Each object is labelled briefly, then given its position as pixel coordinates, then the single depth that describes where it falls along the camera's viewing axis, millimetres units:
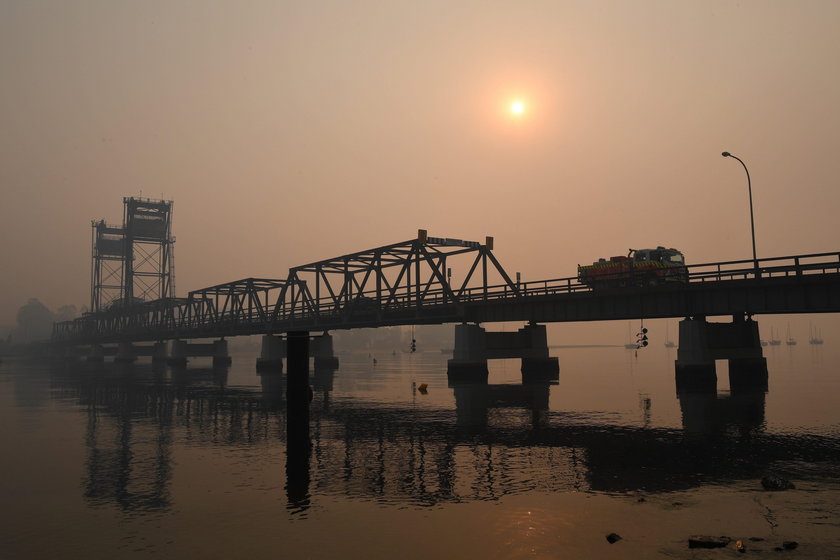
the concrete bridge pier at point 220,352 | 113812
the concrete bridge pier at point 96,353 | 160525
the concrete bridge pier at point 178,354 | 118438
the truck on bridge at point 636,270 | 48969
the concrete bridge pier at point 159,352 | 136725
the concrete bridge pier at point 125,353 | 145000
